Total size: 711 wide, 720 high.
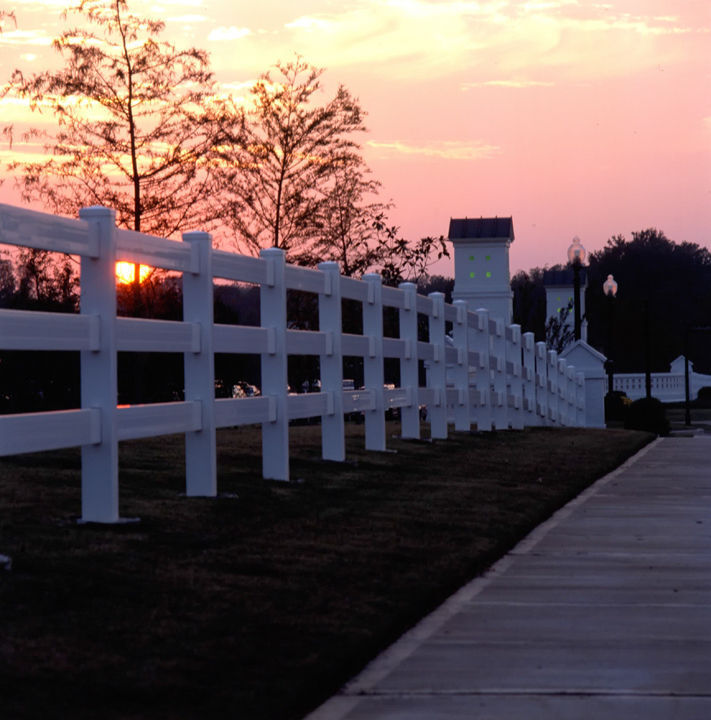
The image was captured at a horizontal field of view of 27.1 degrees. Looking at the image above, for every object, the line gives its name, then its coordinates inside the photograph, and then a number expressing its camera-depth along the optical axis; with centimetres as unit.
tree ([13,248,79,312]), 2666
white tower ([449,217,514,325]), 6400
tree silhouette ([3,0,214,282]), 3092
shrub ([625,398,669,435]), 3338
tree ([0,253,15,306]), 2706
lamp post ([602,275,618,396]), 4425
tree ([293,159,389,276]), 3806
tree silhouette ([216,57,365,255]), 3766
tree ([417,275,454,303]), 11509
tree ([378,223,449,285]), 4016
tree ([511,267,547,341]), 7512
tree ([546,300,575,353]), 6644
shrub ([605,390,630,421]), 4512
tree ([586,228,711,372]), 9481
